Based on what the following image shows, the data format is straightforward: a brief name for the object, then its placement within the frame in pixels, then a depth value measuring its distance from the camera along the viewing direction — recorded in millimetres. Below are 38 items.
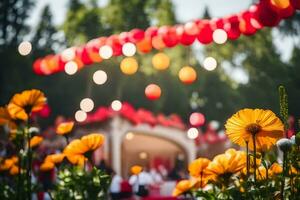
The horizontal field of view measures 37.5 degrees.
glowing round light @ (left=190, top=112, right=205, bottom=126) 12656
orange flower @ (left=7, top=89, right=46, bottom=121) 2328
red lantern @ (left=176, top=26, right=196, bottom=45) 6612
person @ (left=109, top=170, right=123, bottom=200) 8430
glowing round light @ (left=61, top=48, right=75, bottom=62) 8039
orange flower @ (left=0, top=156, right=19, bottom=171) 3065
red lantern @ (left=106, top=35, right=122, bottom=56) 7484
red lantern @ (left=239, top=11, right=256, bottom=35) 5719
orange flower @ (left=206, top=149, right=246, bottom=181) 1665
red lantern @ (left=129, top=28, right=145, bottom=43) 7266
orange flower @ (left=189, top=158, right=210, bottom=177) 2004
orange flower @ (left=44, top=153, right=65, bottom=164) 2609
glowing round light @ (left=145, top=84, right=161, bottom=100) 8672
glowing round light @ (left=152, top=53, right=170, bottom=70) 8039
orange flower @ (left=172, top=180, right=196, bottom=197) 2266
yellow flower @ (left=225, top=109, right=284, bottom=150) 1553
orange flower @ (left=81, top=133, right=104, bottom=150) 1994
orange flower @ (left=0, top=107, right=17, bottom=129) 2441
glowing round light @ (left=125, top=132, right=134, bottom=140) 15853
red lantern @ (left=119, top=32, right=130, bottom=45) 7367
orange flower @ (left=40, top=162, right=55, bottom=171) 2855
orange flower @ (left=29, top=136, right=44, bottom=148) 2582
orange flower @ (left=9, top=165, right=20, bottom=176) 2959
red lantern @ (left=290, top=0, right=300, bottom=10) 4719
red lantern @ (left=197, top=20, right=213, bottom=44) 6304
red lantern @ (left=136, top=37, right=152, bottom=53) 7242
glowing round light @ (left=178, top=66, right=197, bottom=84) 7613
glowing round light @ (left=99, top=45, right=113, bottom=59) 7594
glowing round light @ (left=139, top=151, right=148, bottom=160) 21998
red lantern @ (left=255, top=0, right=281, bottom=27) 5191
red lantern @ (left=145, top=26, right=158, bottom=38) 7145
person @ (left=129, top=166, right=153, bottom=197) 9370
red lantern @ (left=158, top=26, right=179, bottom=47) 6923
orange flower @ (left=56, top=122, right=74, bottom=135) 2504
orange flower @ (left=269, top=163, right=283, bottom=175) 1720
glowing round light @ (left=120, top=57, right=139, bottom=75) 7742
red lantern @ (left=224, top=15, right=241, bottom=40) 5965
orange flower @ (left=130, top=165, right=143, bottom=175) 2756
